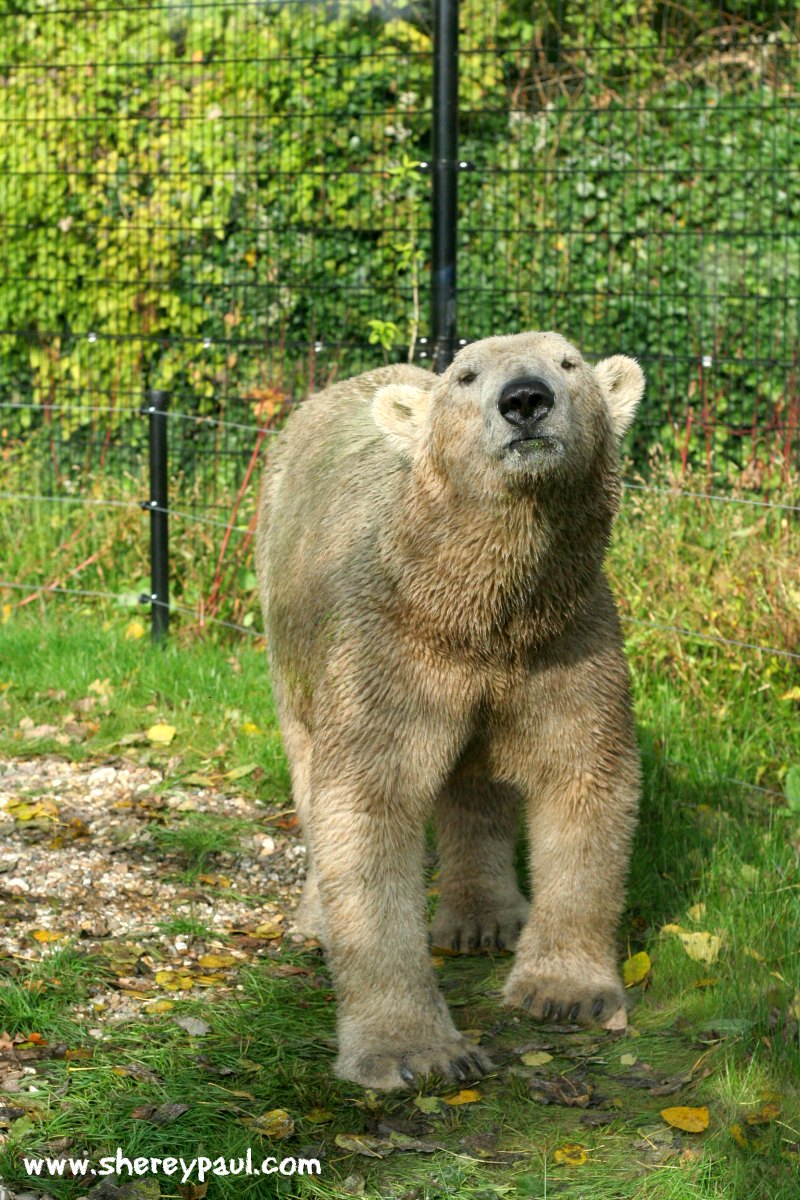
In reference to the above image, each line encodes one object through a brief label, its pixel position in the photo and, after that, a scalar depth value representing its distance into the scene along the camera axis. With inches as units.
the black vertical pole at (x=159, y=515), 620.7
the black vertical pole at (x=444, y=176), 595.2
